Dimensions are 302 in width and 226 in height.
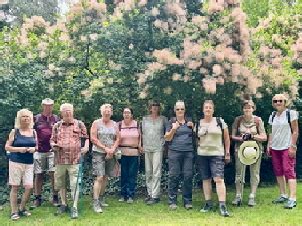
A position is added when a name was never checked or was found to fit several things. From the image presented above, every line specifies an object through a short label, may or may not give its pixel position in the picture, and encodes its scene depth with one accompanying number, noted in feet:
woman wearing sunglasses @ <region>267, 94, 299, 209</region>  16.41
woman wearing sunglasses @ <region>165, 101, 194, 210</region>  16.53
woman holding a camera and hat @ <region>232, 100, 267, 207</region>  16.85
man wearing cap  16.82
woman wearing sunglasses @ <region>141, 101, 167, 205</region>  17.44
